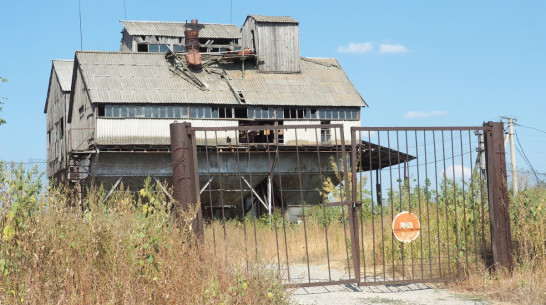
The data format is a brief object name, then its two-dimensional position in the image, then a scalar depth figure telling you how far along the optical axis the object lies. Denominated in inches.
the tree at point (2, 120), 515.0
